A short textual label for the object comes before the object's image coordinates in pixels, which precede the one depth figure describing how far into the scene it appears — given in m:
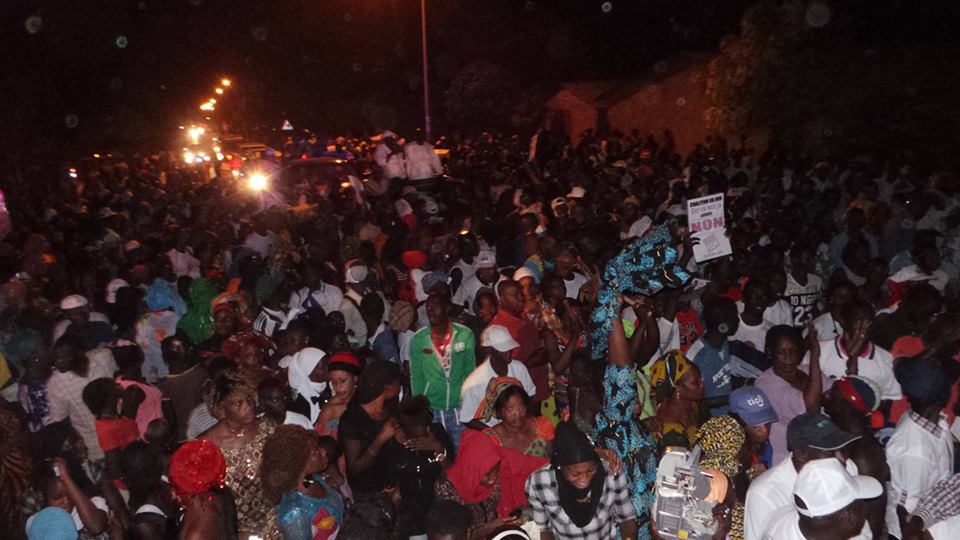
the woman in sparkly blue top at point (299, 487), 4.47
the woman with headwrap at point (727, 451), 4.73
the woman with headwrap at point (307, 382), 6.25
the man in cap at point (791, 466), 4.28
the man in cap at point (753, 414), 5.02
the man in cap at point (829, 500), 3.68
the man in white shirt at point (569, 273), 8.29
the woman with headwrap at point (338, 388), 5.59
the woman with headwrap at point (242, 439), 4.65
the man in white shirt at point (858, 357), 5.91
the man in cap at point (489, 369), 6.04
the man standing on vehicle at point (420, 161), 17.23
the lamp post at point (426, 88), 29.67
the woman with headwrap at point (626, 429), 5.02
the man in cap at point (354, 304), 7.62
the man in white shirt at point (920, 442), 4.63
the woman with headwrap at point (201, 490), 4.08
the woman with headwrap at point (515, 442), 5.09
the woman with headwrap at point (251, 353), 6.28
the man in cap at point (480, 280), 8.43
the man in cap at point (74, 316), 7.31
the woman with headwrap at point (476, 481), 4.98
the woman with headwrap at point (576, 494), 4.52
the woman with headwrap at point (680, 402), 5.31
